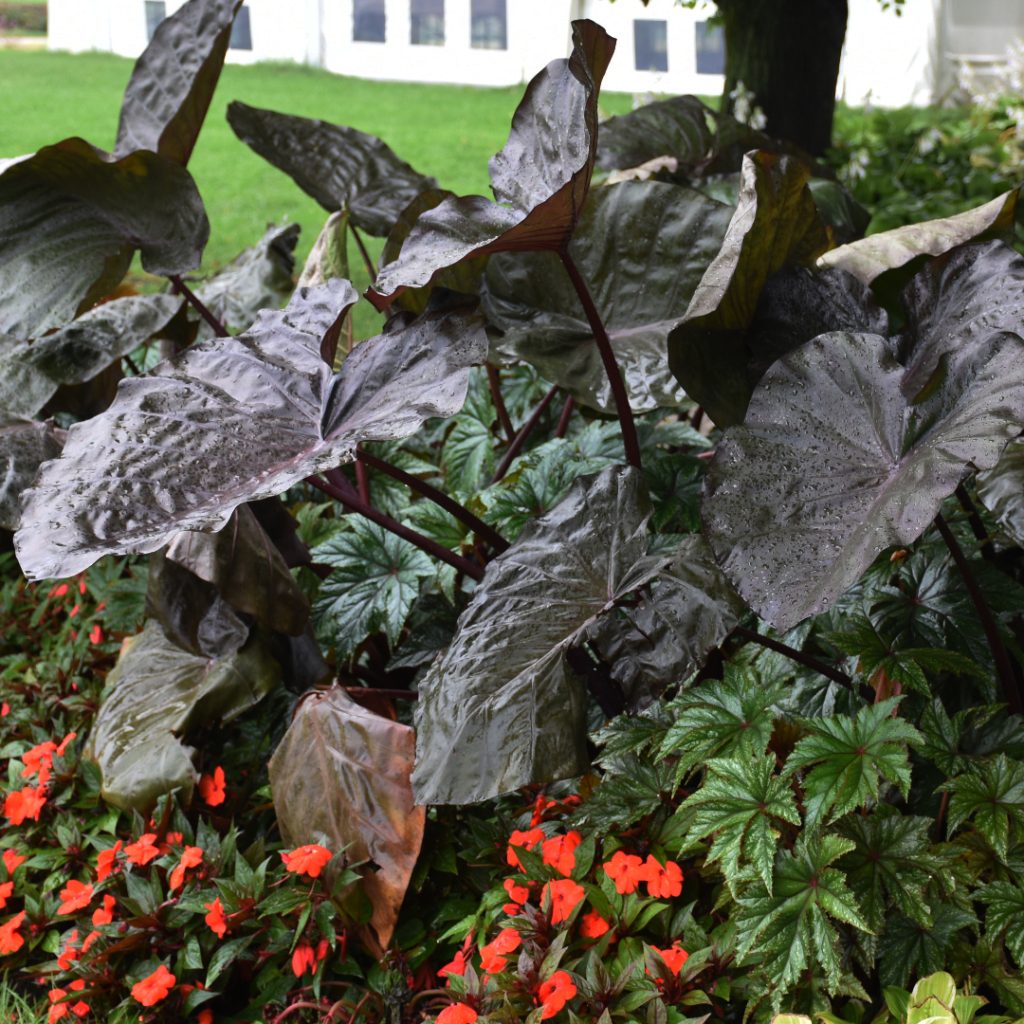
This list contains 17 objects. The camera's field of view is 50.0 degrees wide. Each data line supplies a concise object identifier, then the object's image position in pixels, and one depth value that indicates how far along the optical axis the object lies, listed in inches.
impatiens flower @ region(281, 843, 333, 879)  54.7
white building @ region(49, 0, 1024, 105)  370.9
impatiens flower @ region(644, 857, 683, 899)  50.1
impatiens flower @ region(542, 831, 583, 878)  52.1
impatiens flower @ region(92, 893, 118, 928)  61.0
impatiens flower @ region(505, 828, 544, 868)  55.7
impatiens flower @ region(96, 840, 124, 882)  63.8
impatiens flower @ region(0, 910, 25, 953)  63.2
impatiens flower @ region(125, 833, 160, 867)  62.1
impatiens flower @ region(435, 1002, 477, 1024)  46.8
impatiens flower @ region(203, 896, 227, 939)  57.3
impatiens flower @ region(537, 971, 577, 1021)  45.9
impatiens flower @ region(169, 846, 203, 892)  61.1
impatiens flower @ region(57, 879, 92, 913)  61.6
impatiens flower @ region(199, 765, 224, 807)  68.1
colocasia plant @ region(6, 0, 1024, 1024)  45.3
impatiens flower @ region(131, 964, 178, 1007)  54.3
